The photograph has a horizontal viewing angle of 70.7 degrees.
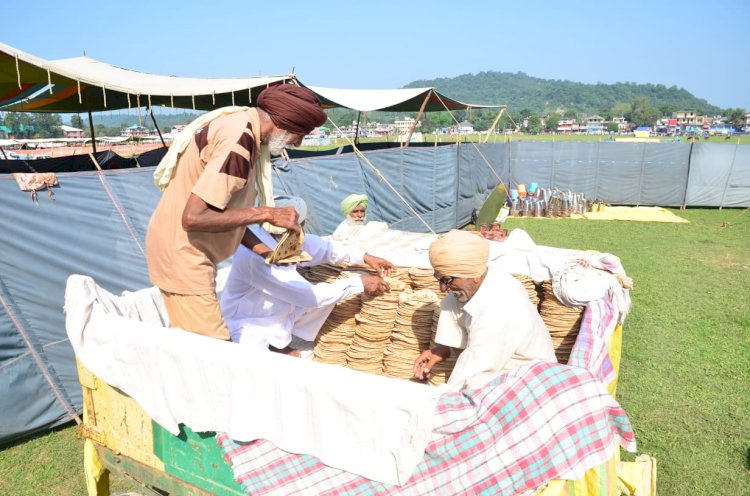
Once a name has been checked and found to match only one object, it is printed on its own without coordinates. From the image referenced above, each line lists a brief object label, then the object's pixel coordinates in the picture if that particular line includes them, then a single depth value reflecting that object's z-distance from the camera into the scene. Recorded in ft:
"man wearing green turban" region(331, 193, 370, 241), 16.25
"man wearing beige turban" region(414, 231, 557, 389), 6.69
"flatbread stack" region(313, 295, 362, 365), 11.54
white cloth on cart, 4.81
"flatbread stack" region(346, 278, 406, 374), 11.09
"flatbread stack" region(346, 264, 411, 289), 11.58
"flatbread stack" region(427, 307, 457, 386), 9.53
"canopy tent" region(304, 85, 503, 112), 30.27
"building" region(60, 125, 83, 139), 187.21
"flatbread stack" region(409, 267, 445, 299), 11.41
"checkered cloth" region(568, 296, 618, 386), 6.78
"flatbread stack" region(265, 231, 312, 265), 7.79
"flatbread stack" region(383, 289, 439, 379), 10.76
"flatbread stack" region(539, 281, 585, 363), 9.76
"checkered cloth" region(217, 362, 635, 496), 4.60
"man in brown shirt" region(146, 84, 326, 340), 6.82
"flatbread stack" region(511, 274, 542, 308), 10.40
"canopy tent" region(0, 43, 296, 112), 18.19
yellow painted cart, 6.12
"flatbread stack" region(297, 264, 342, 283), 11.74
